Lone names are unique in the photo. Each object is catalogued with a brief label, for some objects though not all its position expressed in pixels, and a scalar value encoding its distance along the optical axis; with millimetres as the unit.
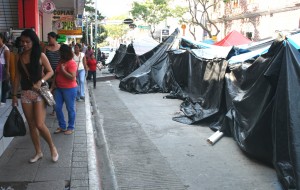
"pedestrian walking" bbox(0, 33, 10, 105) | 7105
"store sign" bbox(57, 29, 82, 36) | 24241
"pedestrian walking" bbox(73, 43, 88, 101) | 9961
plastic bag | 4449
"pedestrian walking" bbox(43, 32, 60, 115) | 6898
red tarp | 16266
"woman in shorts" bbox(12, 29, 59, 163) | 4445
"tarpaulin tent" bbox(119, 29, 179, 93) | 13852
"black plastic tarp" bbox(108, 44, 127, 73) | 21988
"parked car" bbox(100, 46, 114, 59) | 45206
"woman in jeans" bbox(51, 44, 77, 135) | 6105
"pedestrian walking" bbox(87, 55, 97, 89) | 14250
